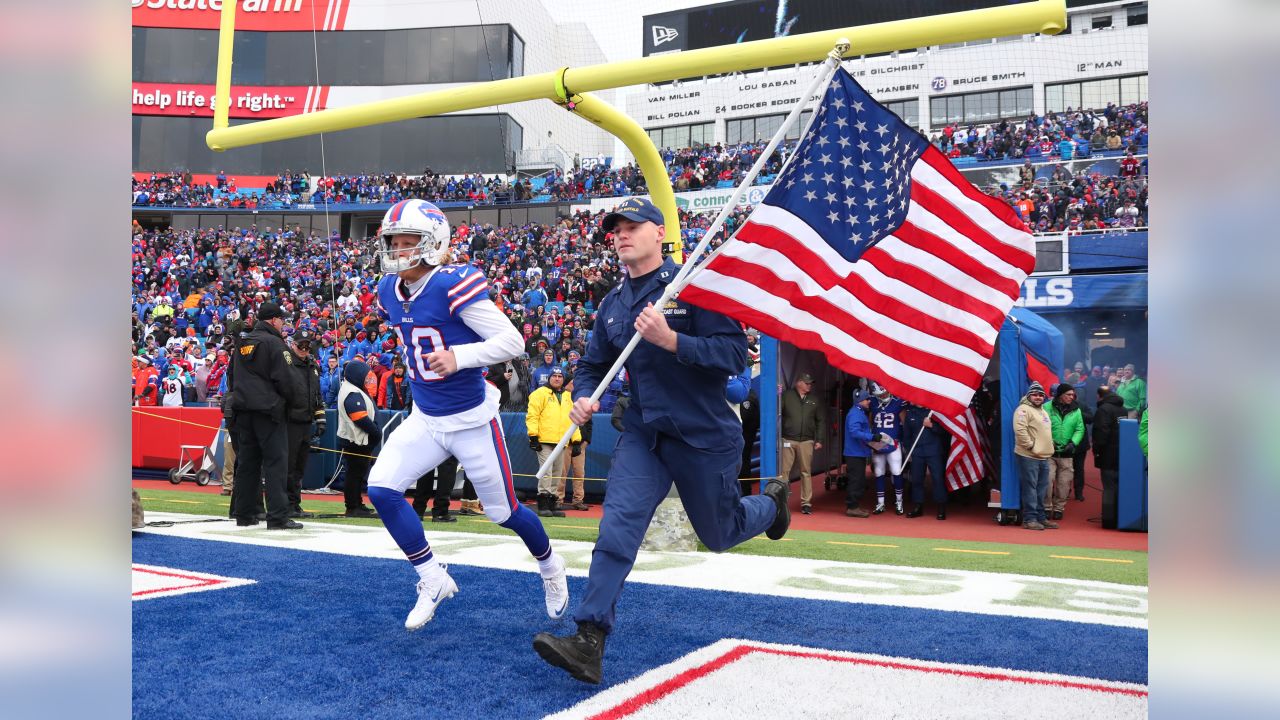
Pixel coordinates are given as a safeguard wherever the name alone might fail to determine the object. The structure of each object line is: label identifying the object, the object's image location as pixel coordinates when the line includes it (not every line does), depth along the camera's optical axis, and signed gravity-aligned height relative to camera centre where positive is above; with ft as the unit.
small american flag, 41.37 -4.14
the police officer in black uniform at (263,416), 29.76 -1.87
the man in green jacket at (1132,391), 52.60 -1.94
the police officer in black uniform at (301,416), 32.14 -2.02
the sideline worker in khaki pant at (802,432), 42.52 -3.30
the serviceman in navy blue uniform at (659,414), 13.12 -0.82
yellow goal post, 18.15 +6.23
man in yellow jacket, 40.73 -2.80
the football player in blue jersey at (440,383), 15.89 -0.44
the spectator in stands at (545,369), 42.21 -0.59
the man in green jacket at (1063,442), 42.16 -3.66
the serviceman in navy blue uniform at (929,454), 42.50 -4.28
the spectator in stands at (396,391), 47.37 -1.71
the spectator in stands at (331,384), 52.80 -1.57
